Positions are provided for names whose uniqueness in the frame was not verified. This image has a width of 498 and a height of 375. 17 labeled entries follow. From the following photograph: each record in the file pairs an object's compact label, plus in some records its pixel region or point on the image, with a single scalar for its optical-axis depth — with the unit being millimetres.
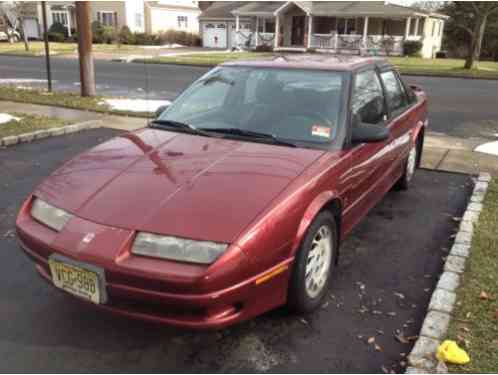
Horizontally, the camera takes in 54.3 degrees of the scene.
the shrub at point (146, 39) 41531
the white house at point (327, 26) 33781
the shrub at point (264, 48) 36531
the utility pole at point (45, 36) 12220
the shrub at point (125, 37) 40781
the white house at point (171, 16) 46000
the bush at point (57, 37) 42562
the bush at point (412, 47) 32500
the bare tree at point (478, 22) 21969
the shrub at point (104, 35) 40838
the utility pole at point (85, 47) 11227
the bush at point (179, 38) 43219
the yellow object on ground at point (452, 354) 2623
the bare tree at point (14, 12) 35609
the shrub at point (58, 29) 43928
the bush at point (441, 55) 37750
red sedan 2463
